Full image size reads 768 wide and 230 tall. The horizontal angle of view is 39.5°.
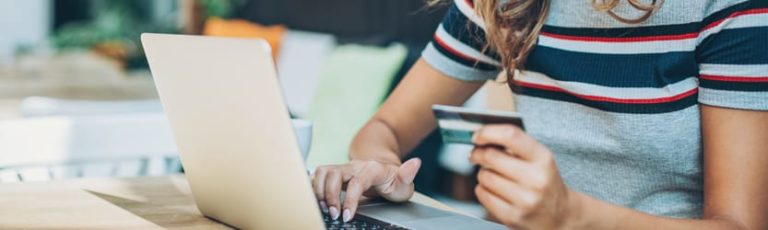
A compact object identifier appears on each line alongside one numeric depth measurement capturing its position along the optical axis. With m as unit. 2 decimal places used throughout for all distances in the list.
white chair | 1.57
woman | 0.88
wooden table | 1.11
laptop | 0.89
